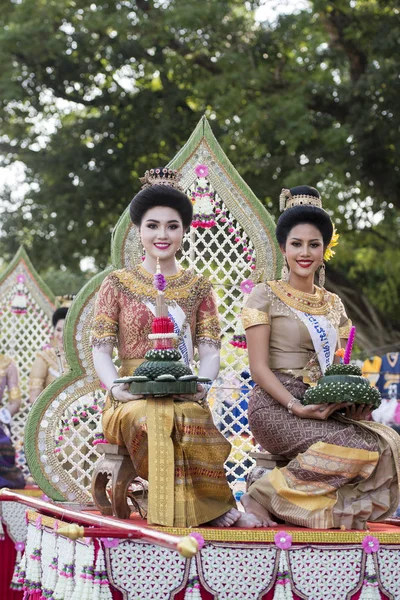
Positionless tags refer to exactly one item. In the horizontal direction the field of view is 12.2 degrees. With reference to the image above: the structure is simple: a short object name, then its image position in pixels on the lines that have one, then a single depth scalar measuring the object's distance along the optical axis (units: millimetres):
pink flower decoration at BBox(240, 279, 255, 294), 10218
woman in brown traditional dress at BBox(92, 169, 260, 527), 7211
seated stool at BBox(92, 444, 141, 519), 7705
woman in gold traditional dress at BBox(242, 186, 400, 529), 7538
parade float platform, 6840
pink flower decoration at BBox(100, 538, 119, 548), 6772
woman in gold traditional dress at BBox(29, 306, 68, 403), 16787
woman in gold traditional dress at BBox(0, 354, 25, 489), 13258
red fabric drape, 10973
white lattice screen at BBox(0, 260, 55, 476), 18097
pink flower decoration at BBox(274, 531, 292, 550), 6997
